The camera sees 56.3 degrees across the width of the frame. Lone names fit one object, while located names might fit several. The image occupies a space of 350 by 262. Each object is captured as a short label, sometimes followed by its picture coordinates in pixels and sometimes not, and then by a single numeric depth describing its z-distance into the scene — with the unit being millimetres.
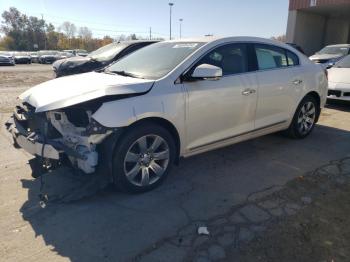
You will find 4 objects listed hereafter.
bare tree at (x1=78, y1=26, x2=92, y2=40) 91438
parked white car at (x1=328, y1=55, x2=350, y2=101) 8023
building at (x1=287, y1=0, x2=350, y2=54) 24141
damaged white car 3258
